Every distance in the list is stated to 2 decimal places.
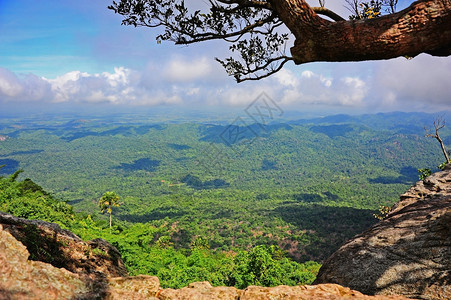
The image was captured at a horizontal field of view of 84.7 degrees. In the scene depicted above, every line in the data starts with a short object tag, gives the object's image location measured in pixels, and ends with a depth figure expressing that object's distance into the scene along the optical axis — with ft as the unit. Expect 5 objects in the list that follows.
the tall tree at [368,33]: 8.59
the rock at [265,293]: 11.48
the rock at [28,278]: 8.83
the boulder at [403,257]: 12.98
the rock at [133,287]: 10.98
